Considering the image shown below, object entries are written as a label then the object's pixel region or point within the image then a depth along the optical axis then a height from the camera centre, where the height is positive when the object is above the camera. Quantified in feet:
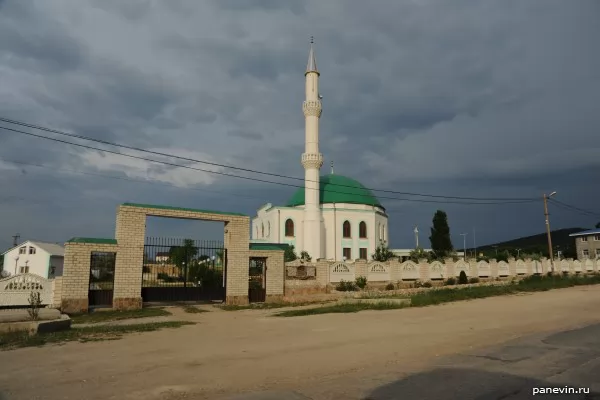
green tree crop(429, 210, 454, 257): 151.02 +12.01
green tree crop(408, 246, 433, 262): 131.97 +4.86
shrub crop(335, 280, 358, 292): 70.64 -2.81
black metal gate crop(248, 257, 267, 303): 59.72 -1.86
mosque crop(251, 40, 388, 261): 134.31 +19.30
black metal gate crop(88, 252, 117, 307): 48.70 -1.18
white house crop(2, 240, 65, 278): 140.15 +3.99
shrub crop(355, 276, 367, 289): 74.28 -2.12
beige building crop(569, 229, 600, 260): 203.41 +12.26
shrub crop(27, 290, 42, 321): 35.69 -3.05
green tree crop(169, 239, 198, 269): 53.16 +2.25
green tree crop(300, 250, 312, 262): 121.26 +4.32
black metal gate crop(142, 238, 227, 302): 53.31 -0.73
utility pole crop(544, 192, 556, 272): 109.92 +11.80
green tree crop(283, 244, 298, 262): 112.92 +4.00
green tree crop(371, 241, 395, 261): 134.00 +4.95
